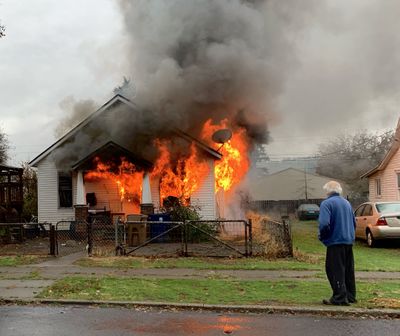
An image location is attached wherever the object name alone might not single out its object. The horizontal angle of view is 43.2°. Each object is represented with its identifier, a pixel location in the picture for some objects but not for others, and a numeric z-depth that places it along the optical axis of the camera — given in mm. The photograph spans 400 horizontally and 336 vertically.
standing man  6754
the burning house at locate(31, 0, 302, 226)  18391
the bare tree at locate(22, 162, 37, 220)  23906
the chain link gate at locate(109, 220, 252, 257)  11938
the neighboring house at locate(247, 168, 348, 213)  47875
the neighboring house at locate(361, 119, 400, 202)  23266
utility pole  47225
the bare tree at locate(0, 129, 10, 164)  31456
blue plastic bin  15422
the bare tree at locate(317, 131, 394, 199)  47572
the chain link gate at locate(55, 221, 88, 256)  14539
